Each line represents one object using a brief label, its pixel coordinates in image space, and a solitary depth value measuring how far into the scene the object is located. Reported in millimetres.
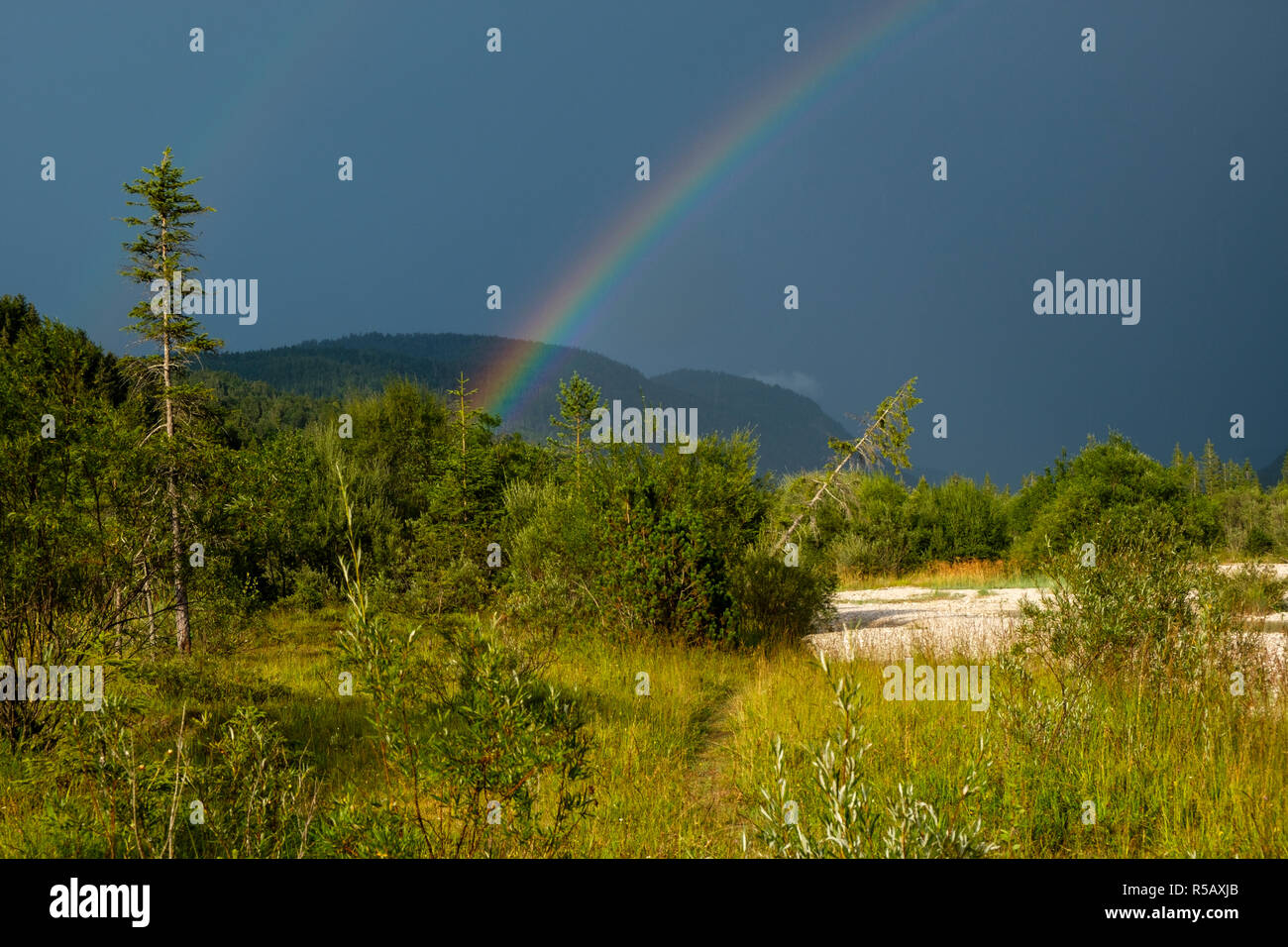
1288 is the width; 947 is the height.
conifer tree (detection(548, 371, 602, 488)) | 24875
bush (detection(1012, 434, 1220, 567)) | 21859
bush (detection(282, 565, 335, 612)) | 17550
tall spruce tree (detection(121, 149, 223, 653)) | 14289
